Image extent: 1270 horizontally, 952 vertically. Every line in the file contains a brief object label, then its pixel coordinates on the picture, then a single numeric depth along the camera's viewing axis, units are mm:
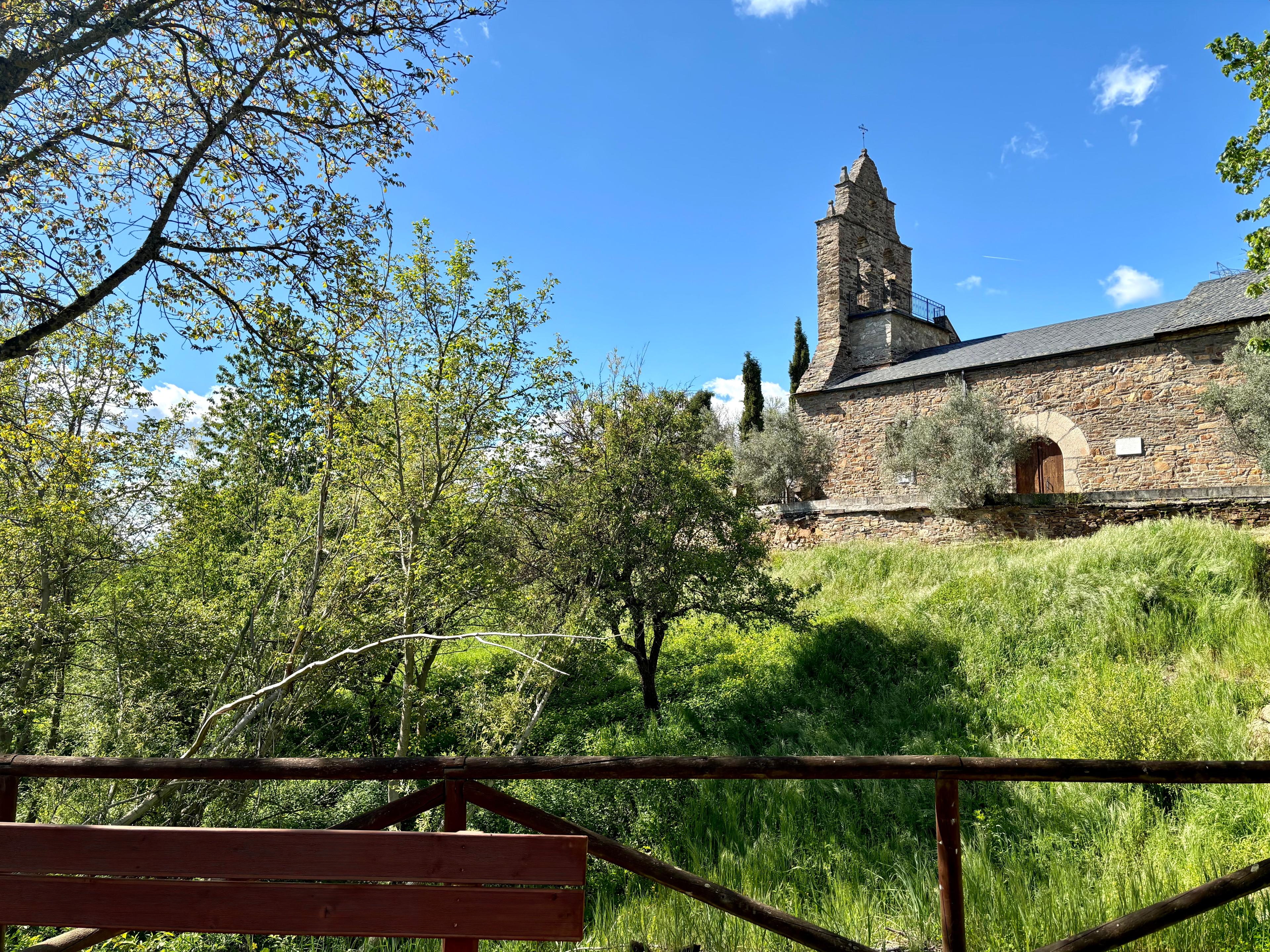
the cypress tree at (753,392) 24797
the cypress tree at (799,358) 24969
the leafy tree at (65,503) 5633
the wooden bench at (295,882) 1961
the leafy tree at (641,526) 8414
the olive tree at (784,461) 18391
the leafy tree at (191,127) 3867
